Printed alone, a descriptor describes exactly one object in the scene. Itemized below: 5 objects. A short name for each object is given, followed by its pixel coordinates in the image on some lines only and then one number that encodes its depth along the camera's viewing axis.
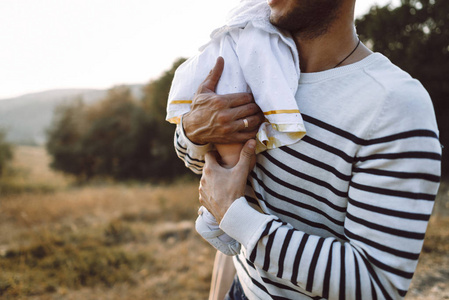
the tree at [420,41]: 9.14
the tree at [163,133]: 16.72
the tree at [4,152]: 19.99
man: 0.81
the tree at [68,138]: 21.17
